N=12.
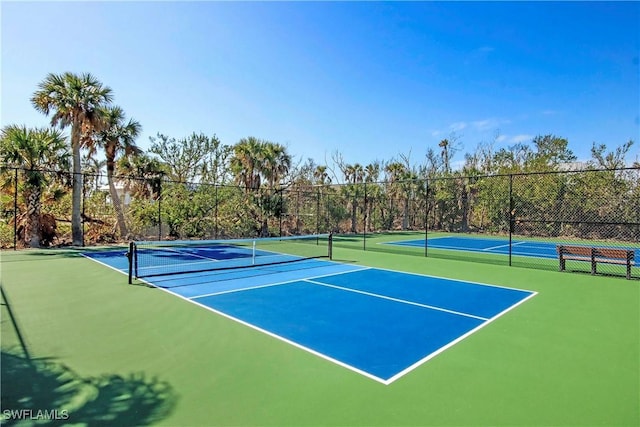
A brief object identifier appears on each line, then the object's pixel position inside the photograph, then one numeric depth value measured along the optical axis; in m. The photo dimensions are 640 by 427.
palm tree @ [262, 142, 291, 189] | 21.16
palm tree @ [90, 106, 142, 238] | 16.12
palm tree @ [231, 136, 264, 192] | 20.80
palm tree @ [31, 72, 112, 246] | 14.08
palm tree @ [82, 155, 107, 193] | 16.89
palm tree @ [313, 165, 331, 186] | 32.50
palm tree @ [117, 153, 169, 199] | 18.42
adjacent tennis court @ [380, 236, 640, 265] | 14.63
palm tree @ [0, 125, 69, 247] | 13.09
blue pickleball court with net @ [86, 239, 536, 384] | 4.31
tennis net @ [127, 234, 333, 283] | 9.60
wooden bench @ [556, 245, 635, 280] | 9.19
